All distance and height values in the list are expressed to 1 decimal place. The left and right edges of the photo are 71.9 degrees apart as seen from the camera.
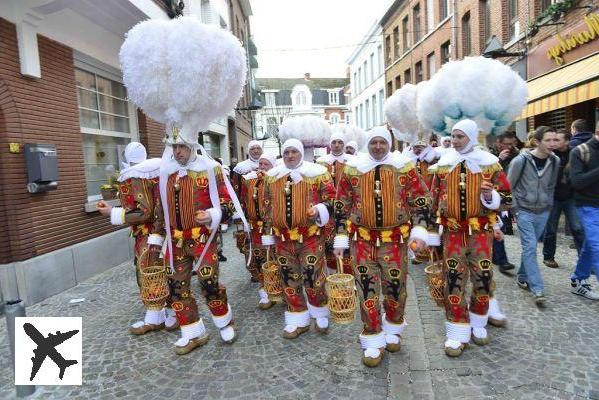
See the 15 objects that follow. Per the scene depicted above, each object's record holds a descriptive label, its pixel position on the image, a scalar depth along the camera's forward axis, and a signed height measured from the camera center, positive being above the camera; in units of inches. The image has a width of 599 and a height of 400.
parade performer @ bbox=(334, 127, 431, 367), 135.0 -21.6
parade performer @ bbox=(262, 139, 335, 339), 157.9 -24.6
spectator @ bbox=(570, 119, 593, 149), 223.9 +9.1
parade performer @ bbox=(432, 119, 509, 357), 139.5 -24.0
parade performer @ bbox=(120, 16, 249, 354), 139.6 +17.0
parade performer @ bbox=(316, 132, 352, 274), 261.9 +4.5
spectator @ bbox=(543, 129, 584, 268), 203.6 -32.5
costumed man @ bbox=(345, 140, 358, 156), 304.0 +11.4
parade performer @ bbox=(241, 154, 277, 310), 207.8 -17.5
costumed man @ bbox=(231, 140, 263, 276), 225.9 -0.7
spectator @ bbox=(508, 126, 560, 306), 177.8 -17.4
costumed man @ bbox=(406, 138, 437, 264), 261.1 +3.0
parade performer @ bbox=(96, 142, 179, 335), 159.9 -14.5
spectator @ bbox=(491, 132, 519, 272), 223.9 -2.6
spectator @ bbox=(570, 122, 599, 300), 161.5 -15.1
